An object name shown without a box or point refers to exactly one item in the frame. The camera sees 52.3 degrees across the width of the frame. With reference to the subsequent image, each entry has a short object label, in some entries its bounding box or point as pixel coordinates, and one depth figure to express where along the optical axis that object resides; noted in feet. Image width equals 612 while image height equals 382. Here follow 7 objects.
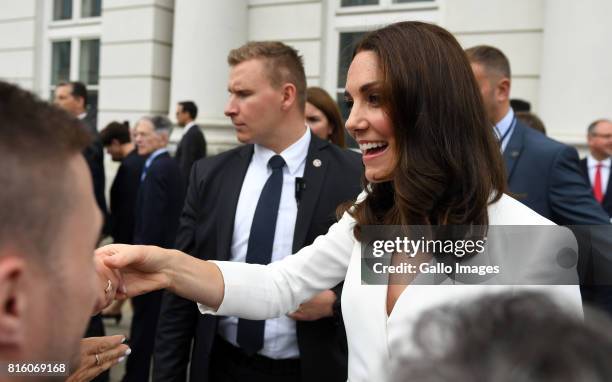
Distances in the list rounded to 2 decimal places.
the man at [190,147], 23.38
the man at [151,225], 14.74
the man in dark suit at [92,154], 10.39
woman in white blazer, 4.97
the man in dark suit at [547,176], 8.44
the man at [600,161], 16.22
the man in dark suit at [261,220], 7.78
